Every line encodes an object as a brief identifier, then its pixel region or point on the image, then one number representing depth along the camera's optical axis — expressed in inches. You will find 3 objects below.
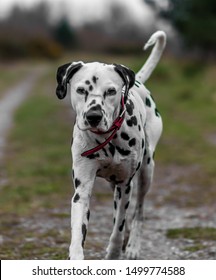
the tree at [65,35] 3225.9
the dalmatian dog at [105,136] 175.2
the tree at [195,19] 1225.4
